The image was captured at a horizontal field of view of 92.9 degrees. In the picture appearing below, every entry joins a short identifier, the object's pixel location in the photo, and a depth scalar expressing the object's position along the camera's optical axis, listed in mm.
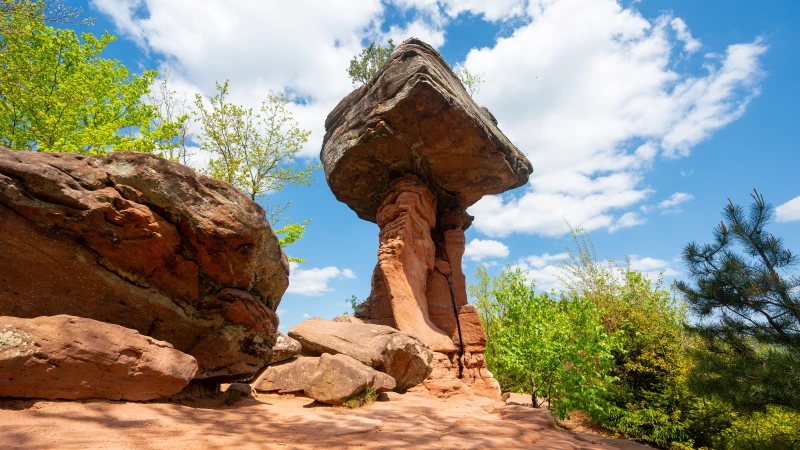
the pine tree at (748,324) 5766
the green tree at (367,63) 22391
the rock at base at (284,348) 6109
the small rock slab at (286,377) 6507
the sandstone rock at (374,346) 7656
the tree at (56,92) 11555
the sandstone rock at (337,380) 5617
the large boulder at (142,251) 3898
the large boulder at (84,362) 3275
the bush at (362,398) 5637
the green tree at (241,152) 18594
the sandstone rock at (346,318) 10714
